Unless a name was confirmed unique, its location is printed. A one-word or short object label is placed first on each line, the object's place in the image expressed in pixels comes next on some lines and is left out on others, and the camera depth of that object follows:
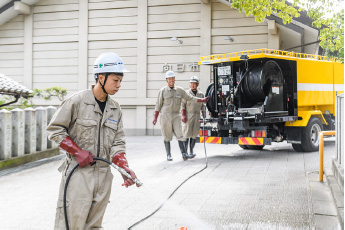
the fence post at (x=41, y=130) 11.95
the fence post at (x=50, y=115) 12.47
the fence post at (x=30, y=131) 11.35
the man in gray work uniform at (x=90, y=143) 3.75
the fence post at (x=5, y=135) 10.20
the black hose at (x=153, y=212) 5.43
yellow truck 11.41
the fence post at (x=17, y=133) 10.80
